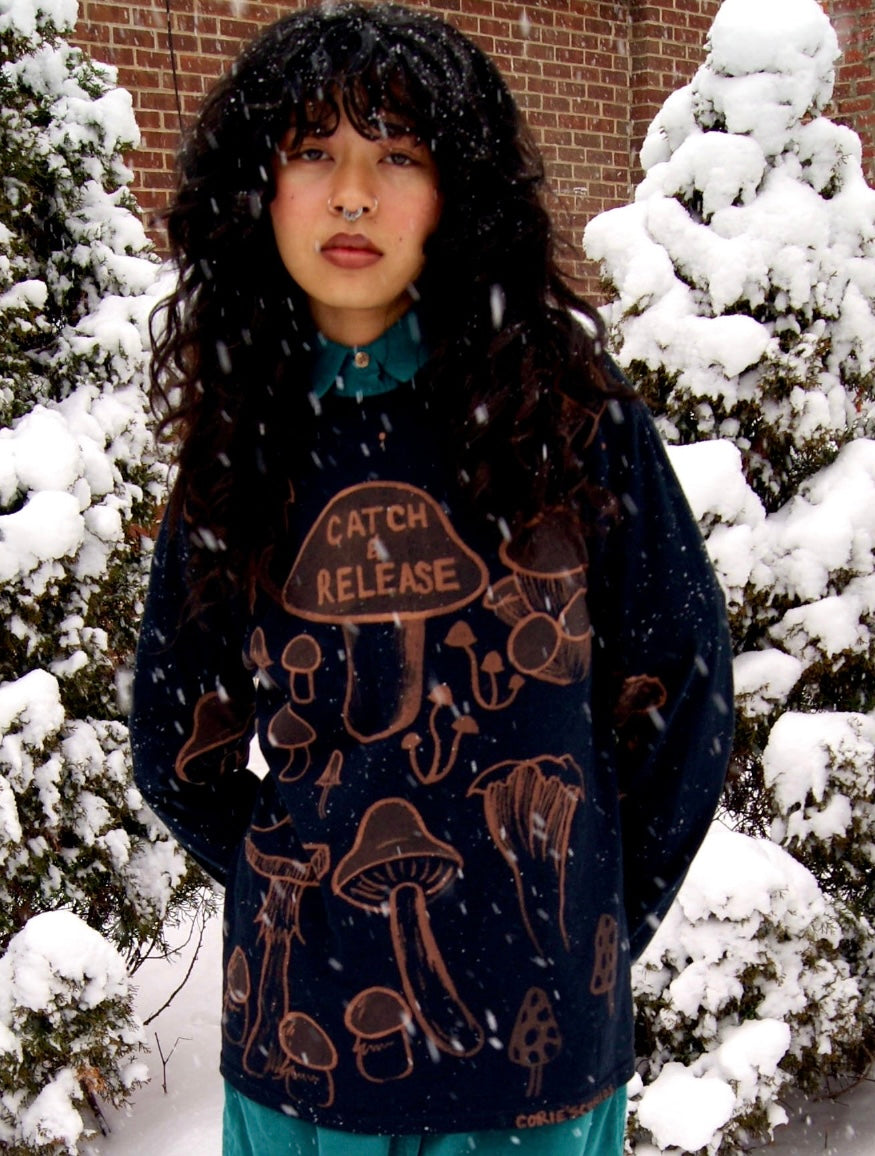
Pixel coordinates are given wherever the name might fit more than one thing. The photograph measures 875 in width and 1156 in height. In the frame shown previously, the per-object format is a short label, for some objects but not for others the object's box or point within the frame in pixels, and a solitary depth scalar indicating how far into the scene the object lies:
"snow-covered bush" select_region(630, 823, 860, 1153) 2.85
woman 1.44
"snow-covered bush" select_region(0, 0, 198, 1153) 3.06
